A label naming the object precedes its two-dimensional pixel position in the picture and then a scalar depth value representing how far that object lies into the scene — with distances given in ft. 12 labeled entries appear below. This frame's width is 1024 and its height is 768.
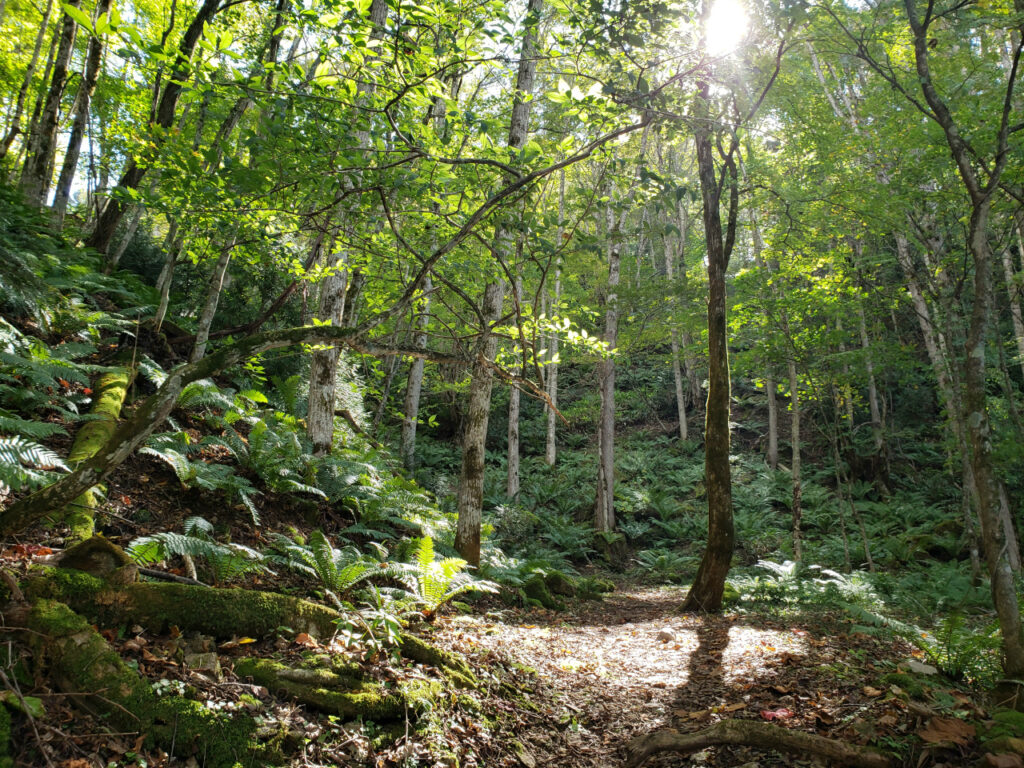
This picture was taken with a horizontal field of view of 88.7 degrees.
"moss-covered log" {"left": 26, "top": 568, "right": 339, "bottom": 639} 8.63
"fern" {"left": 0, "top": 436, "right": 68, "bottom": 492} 8.90
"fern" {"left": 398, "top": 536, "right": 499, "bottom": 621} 14.37
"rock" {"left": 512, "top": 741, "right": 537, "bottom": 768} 9.57
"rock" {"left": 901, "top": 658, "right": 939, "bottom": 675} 10.85
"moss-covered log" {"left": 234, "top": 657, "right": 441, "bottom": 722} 8.75
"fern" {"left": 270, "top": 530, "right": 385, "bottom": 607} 12.88
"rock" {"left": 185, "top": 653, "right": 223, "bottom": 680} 8.52
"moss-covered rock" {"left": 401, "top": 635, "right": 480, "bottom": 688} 11.00
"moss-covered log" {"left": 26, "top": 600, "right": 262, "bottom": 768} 7.18
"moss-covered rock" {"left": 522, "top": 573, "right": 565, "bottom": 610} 23.36
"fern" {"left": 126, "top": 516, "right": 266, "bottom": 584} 10.28
